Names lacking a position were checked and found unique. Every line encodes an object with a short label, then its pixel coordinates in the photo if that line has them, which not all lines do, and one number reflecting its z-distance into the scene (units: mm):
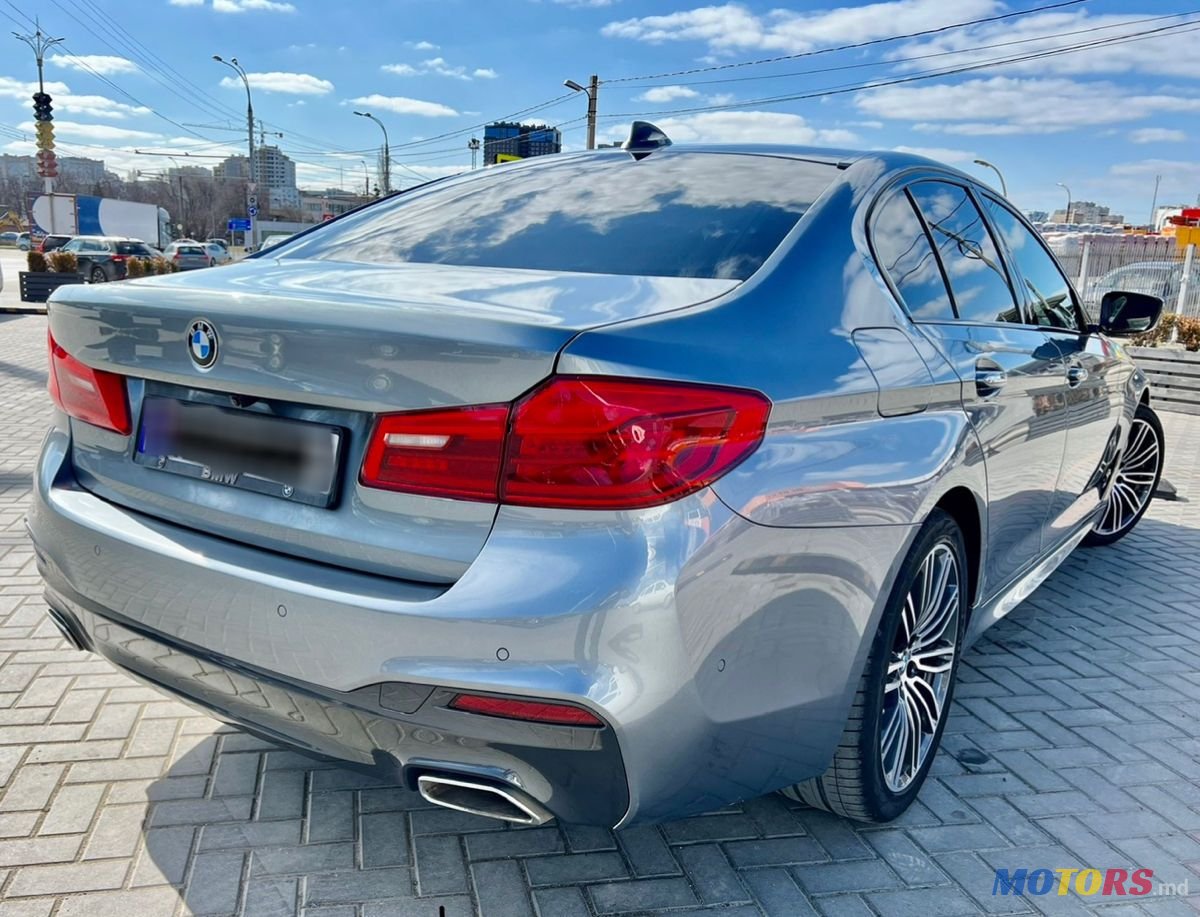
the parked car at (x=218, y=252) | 42362
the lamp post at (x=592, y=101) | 33562
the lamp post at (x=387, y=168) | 57812
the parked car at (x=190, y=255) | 34219
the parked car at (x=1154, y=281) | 16125
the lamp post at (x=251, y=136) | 39969
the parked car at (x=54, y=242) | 35281
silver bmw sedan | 1583
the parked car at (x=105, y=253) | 30484
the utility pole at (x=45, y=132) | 28578
